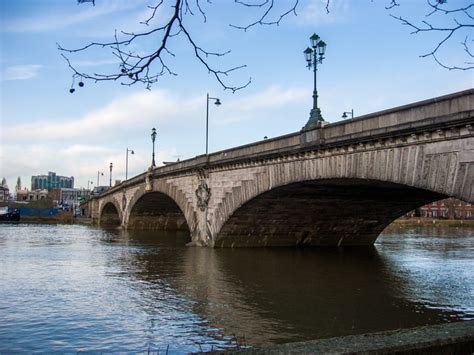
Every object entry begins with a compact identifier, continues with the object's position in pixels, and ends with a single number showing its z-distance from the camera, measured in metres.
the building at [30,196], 196.12
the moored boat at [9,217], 74.38
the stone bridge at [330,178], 14.70
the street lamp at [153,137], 47.44
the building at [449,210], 106.26
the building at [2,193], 188.90
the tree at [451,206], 104.28
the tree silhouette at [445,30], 5.19
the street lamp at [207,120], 36.73
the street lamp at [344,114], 31.34
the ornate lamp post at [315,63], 20.27
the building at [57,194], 180.10
